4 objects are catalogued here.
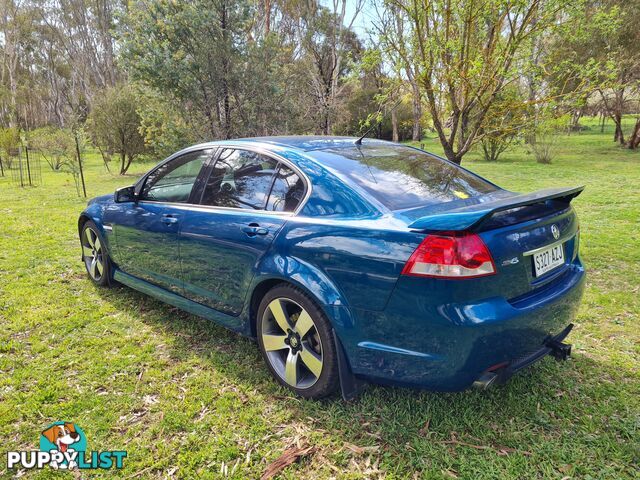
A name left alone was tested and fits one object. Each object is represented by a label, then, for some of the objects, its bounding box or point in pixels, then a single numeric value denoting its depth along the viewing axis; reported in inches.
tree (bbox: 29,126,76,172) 544.7
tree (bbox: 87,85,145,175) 651.5
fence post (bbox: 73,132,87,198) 441.8
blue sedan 80.0
